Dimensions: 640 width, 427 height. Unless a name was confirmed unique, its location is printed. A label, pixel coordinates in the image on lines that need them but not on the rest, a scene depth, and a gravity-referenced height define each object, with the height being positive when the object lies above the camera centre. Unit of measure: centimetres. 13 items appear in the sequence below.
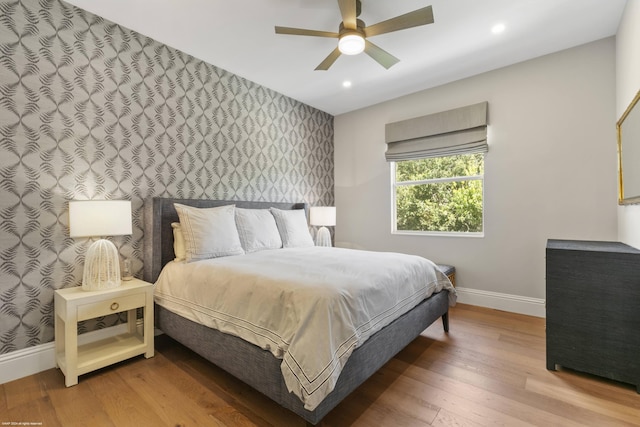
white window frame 360 +10
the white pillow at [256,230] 300 -18
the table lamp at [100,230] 208 -11
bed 149 -80
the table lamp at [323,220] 417 -10
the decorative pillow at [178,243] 260 -26
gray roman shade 344 +98
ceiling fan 202 +135
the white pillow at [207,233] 253 -17
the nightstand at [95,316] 196 -80
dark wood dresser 185 -64
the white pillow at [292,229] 342 -18
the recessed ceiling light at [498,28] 258 +160
